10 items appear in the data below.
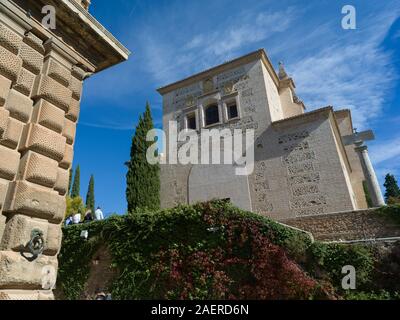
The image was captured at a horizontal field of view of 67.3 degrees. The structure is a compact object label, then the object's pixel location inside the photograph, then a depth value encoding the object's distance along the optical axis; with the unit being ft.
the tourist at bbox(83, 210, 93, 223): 43.27
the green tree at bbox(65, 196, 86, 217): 72.90
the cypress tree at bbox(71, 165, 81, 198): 102.83
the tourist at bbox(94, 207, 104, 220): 40.30
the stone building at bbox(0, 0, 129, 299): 11.34
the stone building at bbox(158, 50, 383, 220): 47.73
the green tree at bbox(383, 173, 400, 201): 121.15
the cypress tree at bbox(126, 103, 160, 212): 53.52
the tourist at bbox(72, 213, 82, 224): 42.24
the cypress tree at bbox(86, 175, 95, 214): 108.99
